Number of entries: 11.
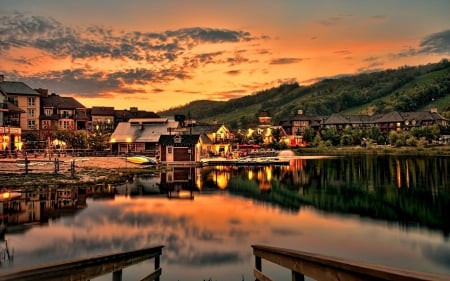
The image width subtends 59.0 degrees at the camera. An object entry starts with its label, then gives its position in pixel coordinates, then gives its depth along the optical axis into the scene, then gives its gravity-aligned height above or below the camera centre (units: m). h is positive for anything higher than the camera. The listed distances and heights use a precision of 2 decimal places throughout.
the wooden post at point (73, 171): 38.75 -1.64
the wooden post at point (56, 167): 40.56 -1.29
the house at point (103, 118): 103.95 +9.52
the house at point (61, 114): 86.44 +9.16
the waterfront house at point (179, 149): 63.81 +0.45
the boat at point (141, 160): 60.78 -1.15
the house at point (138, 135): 80.31 +3.66
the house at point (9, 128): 62.38 +4.41
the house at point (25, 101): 82.69 +11.56
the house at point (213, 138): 89.44 +3.20
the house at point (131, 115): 109.09 +10.78
